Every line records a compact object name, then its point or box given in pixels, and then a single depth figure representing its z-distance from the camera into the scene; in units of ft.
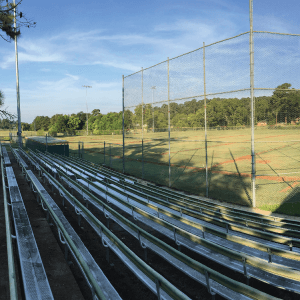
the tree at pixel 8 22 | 24.34
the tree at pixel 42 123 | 465.14
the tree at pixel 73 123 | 297.33
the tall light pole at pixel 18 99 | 70.58
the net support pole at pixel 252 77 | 25.84
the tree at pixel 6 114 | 35.59
